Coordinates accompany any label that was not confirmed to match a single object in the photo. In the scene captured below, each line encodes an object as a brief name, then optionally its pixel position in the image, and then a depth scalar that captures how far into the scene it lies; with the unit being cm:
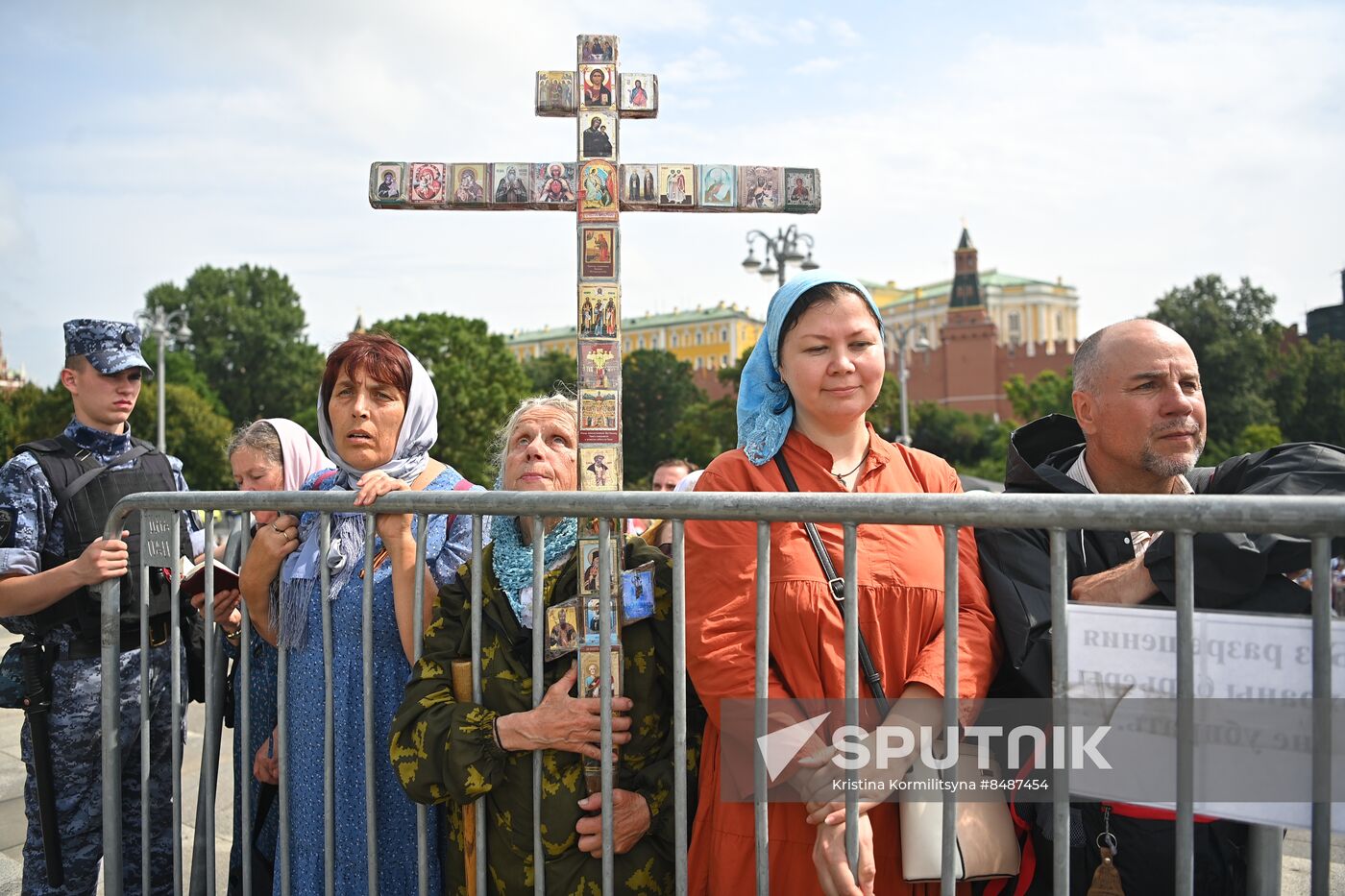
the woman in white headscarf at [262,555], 279
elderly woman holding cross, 226
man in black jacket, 186
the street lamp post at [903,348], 2883
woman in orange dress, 203
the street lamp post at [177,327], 5180
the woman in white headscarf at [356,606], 262
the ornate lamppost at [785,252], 1595
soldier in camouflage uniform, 315
